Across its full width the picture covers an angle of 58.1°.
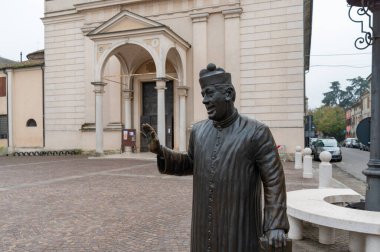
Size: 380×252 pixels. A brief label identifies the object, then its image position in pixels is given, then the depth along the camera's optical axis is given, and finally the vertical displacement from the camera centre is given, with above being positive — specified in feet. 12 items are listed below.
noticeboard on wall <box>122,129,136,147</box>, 64.59 -3.24
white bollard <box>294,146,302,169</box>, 44.91 -5.24
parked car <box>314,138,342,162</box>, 65.05 -5.52
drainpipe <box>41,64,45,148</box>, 78.69 +0.60
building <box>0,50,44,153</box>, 79.71 +3.39
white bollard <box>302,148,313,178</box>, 36.83 -5.11
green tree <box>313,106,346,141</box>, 224.74 -1.01
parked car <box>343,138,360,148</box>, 150.35 -11.00
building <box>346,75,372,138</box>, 206.02 +5.37
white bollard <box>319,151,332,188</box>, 23.49 -3.59
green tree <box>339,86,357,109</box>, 328.08 +21.52
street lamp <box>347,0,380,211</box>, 13.50 +0.59
